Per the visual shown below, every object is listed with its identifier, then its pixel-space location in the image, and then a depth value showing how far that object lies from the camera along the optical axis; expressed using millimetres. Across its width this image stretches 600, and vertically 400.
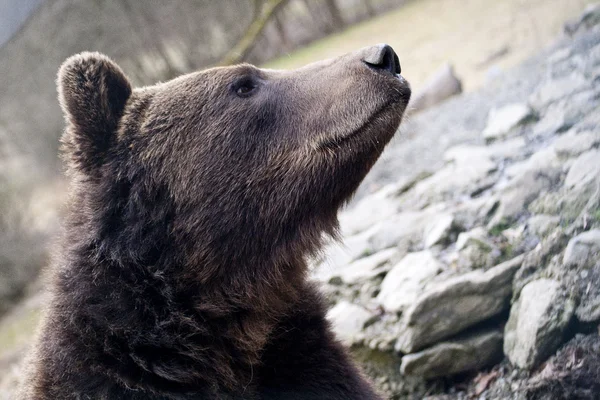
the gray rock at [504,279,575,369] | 2523
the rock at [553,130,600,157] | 3065
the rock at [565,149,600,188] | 2840
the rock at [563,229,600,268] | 2538
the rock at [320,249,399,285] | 4223
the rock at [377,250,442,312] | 3620
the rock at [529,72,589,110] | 3631
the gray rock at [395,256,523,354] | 3057
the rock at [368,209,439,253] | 4320
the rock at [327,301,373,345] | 3723
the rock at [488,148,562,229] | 3301
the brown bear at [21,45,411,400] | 2457
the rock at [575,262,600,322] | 2398
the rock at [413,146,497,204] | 4387
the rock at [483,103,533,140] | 4457
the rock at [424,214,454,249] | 3910
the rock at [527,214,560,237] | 3008
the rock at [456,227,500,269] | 3428
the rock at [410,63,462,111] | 7523
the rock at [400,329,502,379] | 2945
